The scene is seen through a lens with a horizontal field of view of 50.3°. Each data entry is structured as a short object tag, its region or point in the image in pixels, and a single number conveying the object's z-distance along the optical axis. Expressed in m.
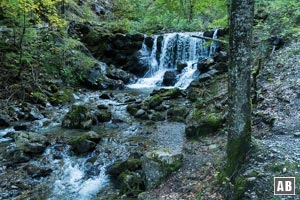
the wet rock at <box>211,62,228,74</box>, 14.57
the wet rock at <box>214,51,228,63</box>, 15.62
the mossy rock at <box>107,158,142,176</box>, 7.37
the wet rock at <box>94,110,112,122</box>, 11.73
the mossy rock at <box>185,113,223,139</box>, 8.30
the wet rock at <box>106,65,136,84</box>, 19.22
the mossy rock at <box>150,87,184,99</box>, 13.88
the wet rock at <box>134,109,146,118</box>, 11.91
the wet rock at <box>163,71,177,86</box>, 18.08
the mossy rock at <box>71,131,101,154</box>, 8.83
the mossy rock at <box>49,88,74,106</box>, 14.08
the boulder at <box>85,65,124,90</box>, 17.69
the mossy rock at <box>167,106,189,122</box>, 11.04
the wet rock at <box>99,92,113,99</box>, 15.45
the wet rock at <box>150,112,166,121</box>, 11.34
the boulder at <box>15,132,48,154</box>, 8.74
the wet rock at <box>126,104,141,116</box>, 12.41
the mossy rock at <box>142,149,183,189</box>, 6.36
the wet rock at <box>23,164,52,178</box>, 7.59
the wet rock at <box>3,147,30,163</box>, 8.24
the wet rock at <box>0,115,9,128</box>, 10.87
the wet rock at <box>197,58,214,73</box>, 16.36
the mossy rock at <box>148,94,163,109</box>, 12.75
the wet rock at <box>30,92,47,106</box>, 13.33
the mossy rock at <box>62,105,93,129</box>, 10.97
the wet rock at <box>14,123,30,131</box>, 10.71
